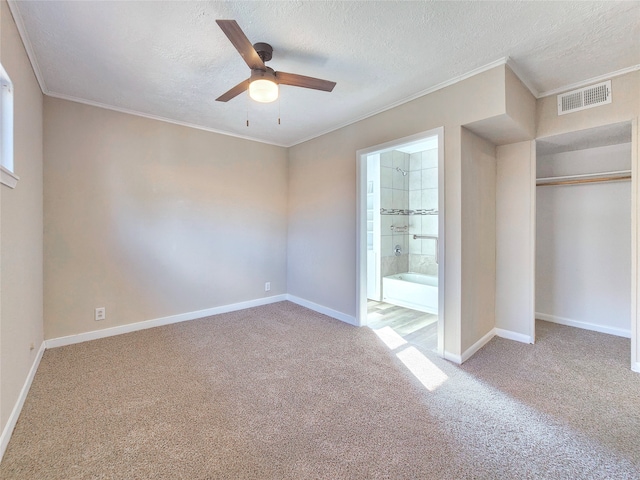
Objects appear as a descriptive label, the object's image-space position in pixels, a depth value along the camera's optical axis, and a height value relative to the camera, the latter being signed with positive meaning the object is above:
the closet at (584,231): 3.12 +0.09
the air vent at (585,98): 2.51 +1.27
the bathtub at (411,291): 4.08 -0.78
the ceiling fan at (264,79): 1.80 +1.13
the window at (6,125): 1.81 +0.73
